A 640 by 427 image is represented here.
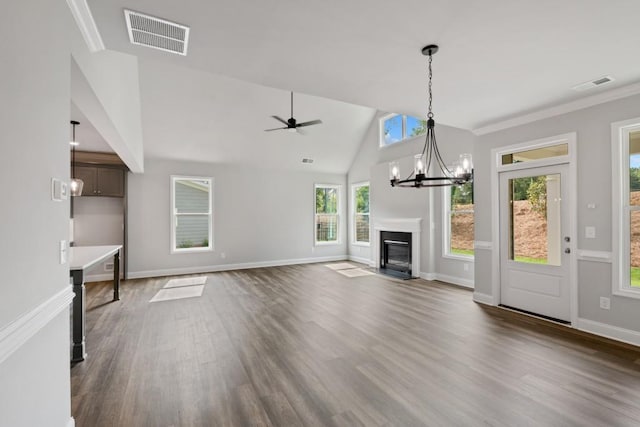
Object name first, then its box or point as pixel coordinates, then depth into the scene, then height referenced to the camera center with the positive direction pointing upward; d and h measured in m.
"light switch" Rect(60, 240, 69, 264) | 1.71 -0.21
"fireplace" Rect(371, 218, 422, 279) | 6.41 -0.75
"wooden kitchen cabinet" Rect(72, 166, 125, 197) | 5.85 +0.71
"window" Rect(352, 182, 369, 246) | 8.56 +0.04
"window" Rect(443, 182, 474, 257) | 5.60 -0.14
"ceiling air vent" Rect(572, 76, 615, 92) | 2.98 +1.34
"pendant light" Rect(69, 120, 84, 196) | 4.29 +0.47
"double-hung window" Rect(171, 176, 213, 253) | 7.04 +0.02
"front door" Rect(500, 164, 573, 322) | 3.73 -0.37
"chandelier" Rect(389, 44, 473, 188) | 2.91 +0.44
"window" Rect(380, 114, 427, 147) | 6.71 +2.04
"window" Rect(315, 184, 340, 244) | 8.84 +0.01
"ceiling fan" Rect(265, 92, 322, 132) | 5.06 +1.55
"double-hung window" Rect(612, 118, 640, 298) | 3.16 +0.08
